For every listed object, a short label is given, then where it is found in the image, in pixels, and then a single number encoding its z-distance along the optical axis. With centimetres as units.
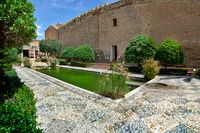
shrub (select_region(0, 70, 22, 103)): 305
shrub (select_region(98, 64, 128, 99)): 383
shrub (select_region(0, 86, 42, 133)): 166
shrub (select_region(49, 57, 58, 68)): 1204
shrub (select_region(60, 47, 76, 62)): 1328
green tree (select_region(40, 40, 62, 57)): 1656
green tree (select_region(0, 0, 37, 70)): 277
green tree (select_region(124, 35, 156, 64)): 858
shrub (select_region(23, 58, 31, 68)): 1185
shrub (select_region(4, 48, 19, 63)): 998
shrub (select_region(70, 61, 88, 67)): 1196
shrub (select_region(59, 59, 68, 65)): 1397
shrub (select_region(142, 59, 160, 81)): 650
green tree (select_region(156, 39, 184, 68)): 797
